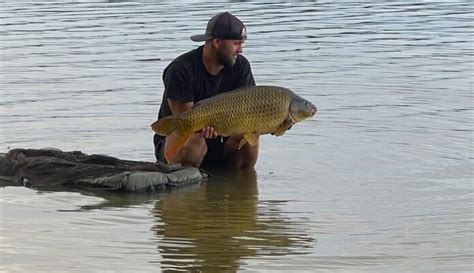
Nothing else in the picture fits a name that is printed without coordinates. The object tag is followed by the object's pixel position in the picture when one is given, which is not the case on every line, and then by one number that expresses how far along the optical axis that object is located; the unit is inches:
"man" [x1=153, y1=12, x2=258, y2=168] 347.6
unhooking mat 339.0
